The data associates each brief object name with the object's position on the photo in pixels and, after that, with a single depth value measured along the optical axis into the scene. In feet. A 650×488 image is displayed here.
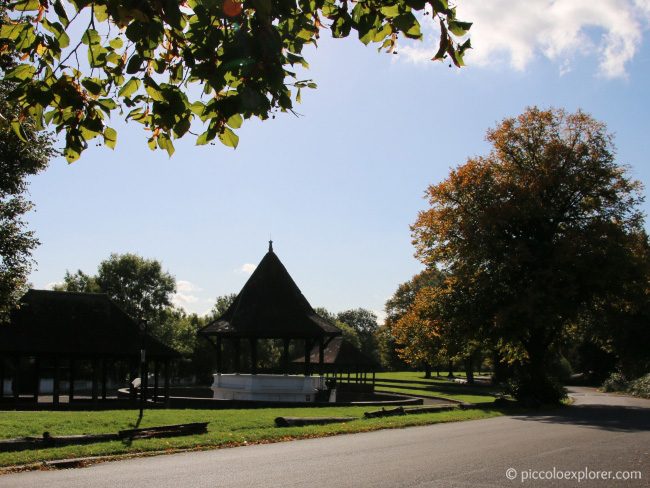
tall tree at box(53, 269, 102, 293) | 249.75
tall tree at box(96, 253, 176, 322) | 264.11
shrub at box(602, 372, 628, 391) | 166.50
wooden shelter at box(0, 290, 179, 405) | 92.79
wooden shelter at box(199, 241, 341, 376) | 100.07
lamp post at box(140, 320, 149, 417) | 58.95
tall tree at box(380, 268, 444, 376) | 114.83
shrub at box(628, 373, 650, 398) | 141.79
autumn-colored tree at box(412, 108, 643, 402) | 99.14
